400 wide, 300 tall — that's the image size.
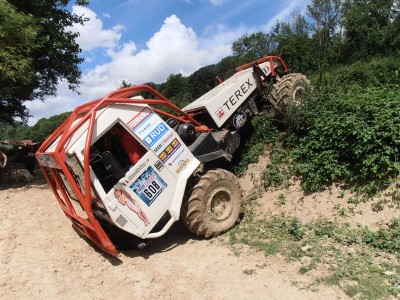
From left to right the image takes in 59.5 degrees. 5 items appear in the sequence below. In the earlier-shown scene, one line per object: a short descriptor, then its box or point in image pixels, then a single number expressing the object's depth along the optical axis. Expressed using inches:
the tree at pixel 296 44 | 738.8
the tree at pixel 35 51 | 317.7
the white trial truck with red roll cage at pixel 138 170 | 187.8
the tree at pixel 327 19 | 1448.1
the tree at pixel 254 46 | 2155.5
